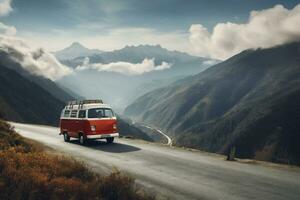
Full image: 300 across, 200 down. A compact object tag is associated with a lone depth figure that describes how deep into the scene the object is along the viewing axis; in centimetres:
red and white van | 2353
